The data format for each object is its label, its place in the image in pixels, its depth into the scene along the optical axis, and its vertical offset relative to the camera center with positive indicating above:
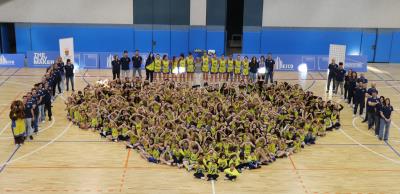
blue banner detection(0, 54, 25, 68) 33.84 -1.58
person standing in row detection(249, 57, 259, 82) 28.50 -1.43
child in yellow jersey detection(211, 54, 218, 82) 28.88 -1.44
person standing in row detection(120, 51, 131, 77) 28.72 -1.37
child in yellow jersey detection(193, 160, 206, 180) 16.31 -4.30
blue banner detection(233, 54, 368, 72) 33.47 -1.36
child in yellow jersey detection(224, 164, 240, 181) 16.09 -4.29
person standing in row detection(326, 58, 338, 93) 27.30 -1.61
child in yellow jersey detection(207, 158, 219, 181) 16.17 -4.25
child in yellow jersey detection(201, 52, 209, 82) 29.00 -1.46
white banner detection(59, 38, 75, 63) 31.84 -0.71
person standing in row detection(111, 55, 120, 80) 28.58 -1.66
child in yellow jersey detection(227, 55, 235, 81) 28.94 -1.42
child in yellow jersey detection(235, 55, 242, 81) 28.77 -1.41
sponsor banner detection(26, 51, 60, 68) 33.57 -1.48
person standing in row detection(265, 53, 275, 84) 28.58 -1.54
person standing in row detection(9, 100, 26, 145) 18.08 -3.12
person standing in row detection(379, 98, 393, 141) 19.77 -2.90
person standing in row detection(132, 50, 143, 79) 29.06 -1.31
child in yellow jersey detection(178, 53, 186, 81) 28.81 -1.66
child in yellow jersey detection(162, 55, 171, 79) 28.67 -1.49
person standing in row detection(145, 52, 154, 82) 28.58 -1.56
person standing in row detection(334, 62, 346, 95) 26.78 -1.79
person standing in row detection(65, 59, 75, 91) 26.59 -1.82
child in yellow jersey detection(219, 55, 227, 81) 28.91 -1.46
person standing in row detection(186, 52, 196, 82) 28.77 -1.46
